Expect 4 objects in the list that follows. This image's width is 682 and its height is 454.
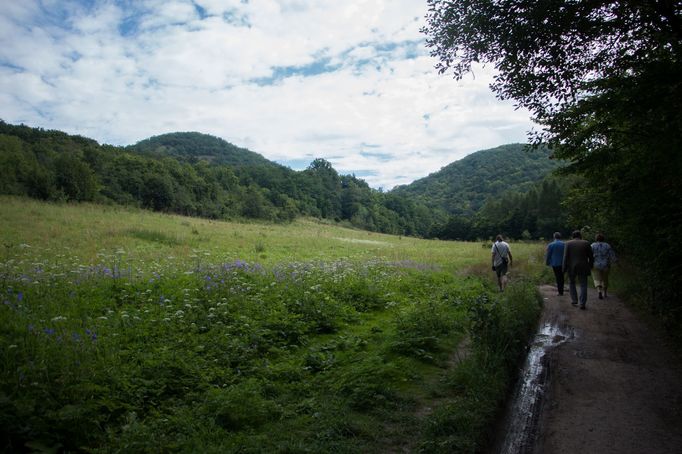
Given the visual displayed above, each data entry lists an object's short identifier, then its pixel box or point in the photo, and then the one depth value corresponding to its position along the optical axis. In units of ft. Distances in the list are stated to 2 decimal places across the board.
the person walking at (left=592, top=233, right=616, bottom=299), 41.11
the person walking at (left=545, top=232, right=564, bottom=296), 43.62
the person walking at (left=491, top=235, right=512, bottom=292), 45.39
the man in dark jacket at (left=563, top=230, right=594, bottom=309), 38.32
